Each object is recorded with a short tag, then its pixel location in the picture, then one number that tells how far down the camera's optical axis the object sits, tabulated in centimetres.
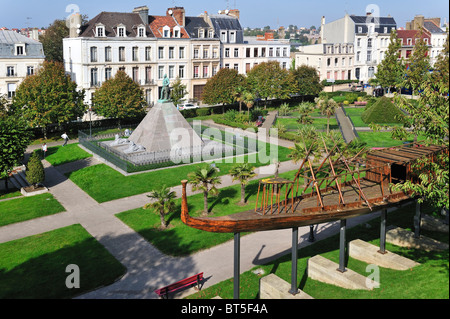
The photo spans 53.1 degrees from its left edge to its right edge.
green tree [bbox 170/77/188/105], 6353
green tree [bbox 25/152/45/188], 3528
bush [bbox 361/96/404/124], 5828
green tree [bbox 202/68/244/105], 6588
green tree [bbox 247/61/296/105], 7069
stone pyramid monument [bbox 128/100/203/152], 4356
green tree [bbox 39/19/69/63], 8281
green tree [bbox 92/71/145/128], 5381
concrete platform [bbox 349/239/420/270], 2069
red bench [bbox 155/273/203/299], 2003
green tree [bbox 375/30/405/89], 7388
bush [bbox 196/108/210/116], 6725
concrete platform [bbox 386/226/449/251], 2194
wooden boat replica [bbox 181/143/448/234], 1736
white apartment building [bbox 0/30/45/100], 6141
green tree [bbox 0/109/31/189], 3375
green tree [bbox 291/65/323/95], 7706
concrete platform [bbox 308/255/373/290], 1967
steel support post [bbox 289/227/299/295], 1902
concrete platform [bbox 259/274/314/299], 1923
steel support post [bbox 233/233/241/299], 1805
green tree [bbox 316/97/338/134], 5183
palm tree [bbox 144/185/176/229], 2780
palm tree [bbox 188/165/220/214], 2940
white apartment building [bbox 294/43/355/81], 9294
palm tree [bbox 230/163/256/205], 3098
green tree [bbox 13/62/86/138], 4841
